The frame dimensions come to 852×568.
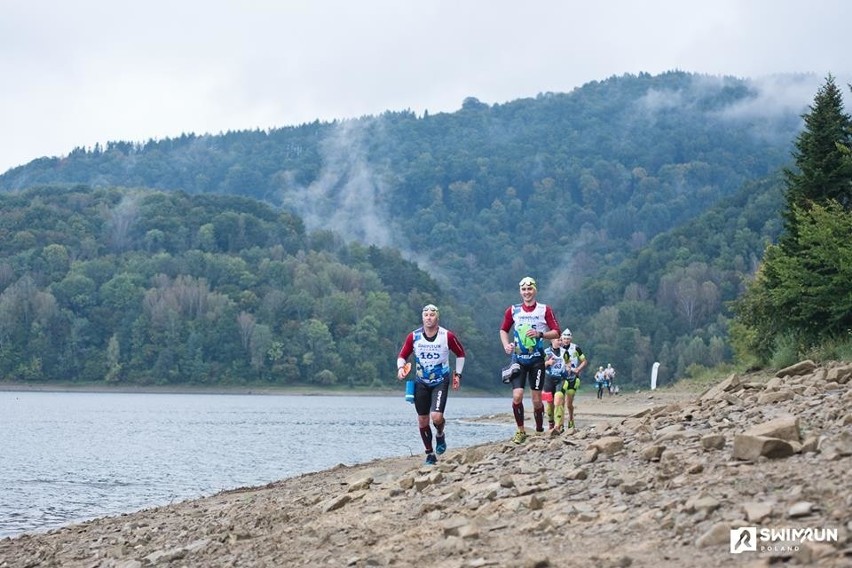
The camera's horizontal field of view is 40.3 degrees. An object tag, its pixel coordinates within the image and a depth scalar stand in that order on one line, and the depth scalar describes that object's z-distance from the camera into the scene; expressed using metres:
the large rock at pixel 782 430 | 10.83
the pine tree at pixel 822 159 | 38.62
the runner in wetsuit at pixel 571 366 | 21.67
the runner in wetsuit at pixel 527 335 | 16.58
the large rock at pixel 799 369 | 18.40
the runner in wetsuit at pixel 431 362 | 15.88
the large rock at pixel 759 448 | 10.52
